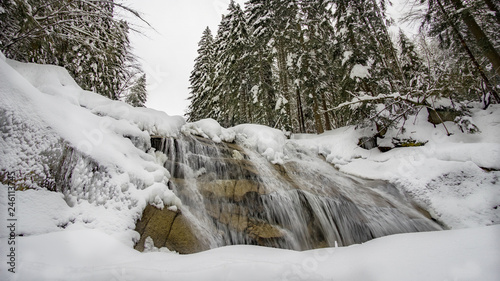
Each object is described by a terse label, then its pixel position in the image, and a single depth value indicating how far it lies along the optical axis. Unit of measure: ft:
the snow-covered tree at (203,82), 70.64
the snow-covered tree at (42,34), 14.99
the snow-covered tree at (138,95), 76.40
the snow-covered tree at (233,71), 54.65
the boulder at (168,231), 11.34
